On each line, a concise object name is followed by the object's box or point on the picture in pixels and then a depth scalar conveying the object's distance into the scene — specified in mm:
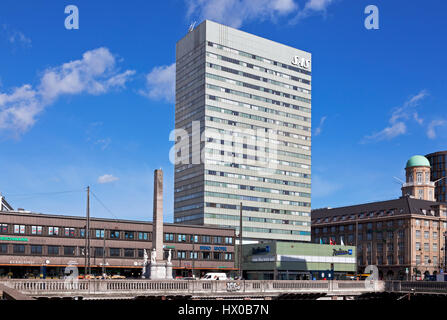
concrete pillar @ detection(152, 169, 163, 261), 56281
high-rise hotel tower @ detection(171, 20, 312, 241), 141875
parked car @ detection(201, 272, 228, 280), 68344
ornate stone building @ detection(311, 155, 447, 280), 139625
